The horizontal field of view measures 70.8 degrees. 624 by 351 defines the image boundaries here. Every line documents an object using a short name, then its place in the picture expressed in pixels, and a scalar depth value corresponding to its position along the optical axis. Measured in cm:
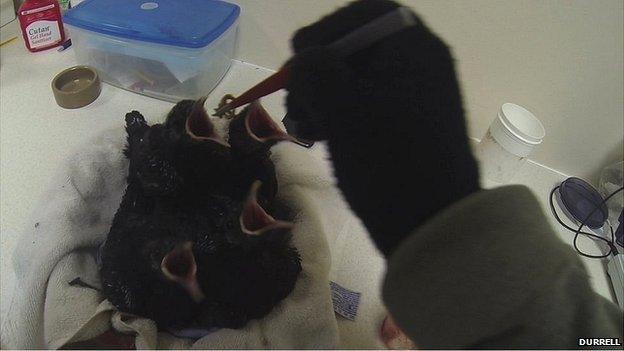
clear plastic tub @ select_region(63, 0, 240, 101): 74
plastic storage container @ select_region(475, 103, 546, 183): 64
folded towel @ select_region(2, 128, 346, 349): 48
